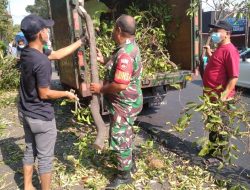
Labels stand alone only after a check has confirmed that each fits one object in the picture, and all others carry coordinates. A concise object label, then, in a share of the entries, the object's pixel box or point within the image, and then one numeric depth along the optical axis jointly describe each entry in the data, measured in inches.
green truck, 204.1
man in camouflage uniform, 132.9
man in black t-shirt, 127.0
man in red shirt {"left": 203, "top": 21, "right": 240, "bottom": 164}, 165.2
